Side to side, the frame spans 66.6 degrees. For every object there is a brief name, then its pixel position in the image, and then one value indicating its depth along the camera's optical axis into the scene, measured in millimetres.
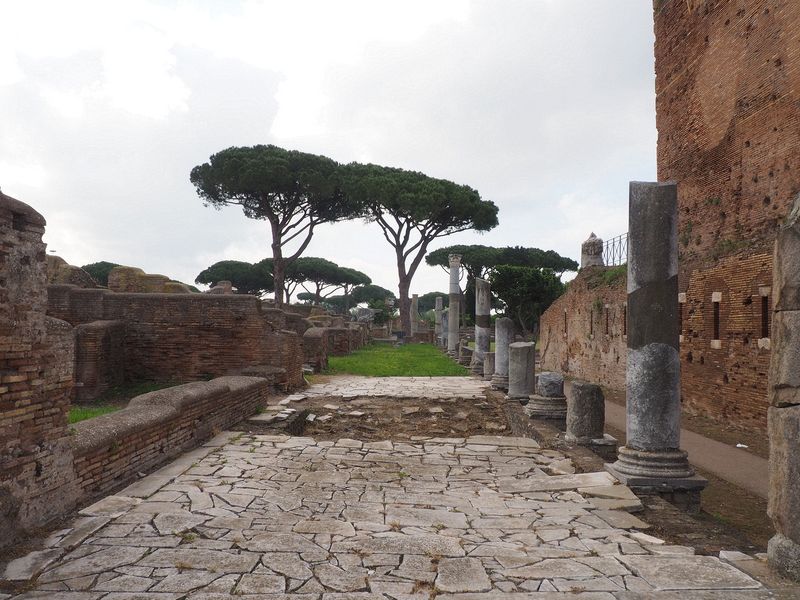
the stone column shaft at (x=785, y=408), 3262
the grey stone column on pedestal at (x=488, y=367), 16119
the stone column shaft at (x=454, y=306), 25422
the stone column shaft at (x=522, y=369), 10969
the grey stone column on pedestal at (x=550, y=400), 8945
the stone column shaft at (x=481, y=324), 18203
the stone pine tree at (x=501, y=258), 45362
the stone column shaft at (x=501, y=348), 13977
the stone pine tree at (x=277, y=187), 27766
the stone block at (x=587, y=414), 7199
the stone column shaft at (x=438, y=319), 36909
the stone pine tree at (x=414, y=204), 31367
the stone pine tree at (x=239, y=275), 44906
